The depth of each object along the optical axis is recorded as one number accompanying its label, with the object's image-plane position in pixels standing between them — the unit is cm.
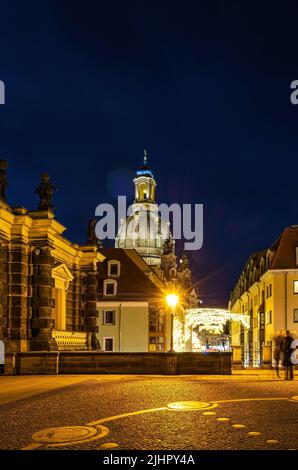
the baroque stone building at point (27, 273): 2606
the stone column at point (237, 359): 2905
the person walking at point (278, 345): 2306
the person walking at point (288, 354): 2161
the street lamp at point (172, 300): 2708
